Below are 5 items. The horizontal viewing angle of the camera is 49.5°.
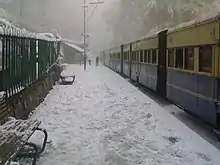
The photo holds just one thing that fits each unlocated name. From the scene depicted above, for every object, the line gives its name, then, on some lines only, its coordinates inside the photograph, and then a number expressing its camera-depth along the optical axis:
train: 4.76
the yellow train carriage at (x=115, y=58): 19.86
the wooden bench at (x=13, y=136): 3.04
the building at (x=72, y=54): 40.82
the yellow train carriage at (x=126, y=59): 15.28
